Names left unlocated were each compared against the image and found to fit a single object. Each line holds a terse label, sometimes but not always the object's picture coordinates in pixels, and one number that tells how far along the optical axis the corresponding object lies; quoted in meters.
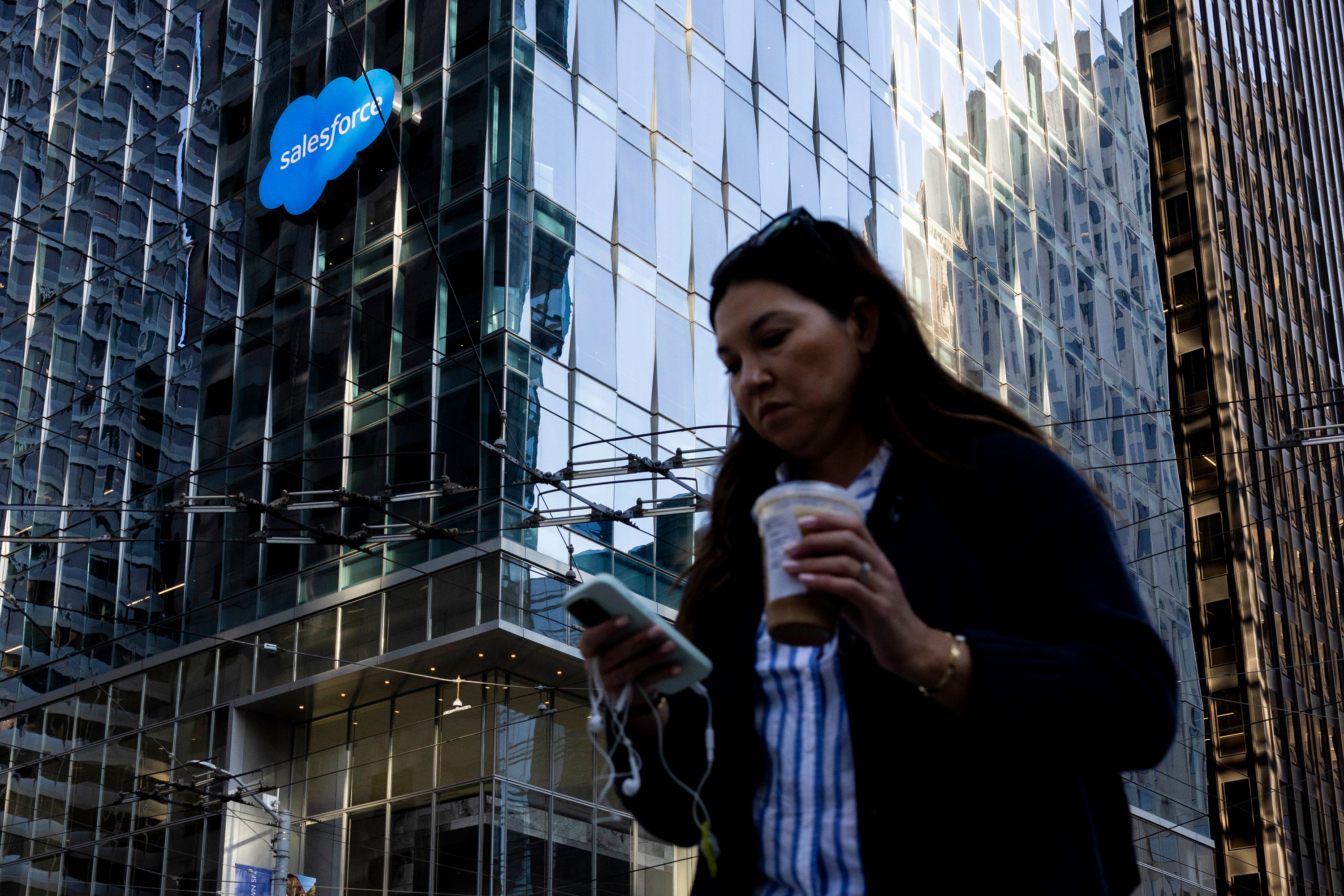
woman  2.01
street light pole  23.52
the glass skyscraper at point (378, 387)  22.97
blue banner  23.50
